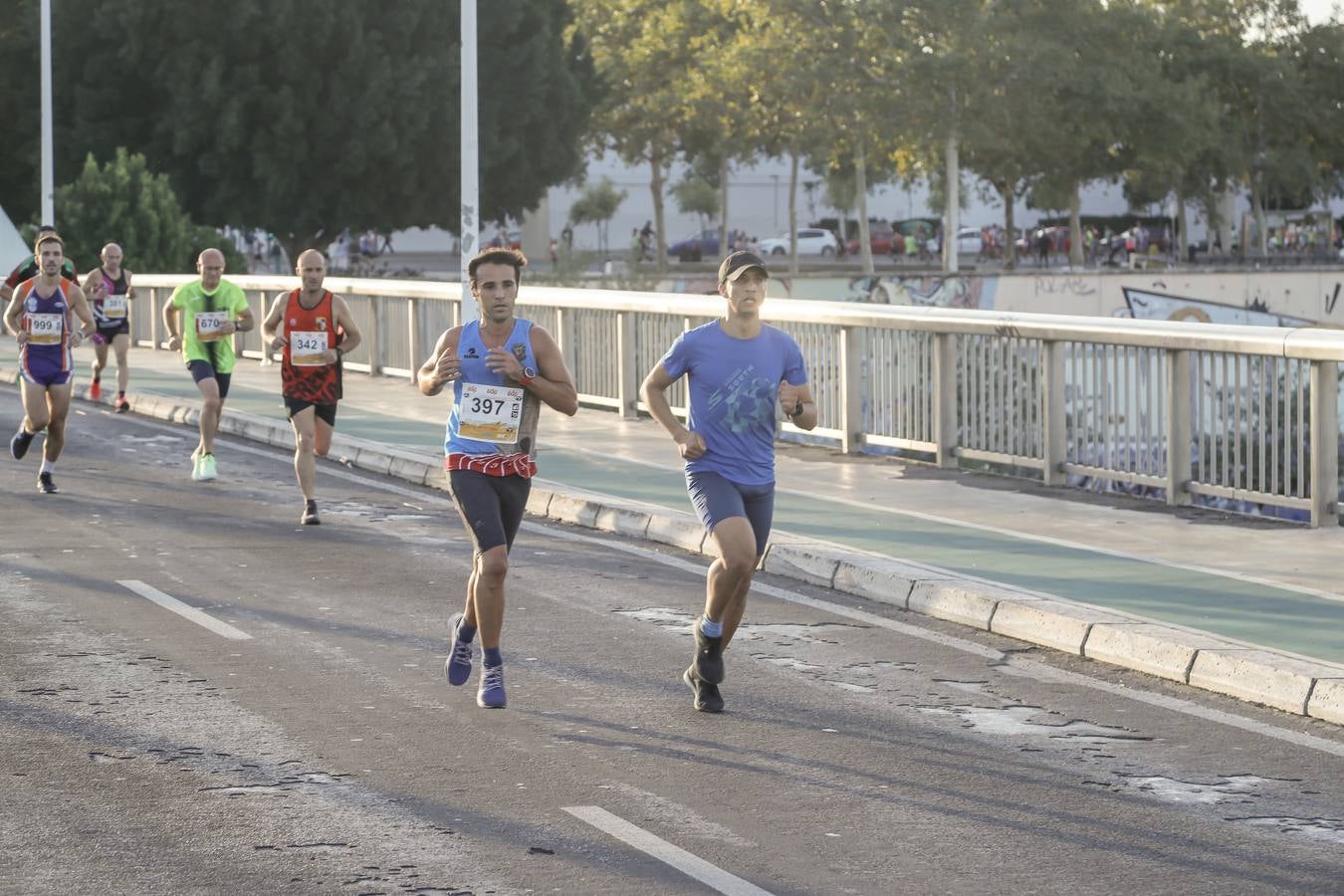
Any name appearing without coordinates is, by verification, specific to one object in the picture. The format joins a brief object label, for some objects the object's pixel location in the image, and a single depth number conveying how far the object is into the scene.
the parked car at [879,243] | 97.42
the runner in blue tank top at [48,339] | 16.19
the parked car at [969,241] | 105.12
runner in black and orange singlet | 14.40
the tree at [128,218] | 40.91
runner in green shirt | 16.98
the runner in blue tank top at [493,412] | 8.55
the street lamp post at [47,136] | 40.56
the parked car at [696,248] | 87.68
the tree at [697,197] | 106.75
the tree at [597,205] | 102.00
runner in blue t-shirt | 8.60
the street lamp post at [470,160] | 21.05
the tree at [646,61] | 69.75
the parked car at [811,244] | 97.12
